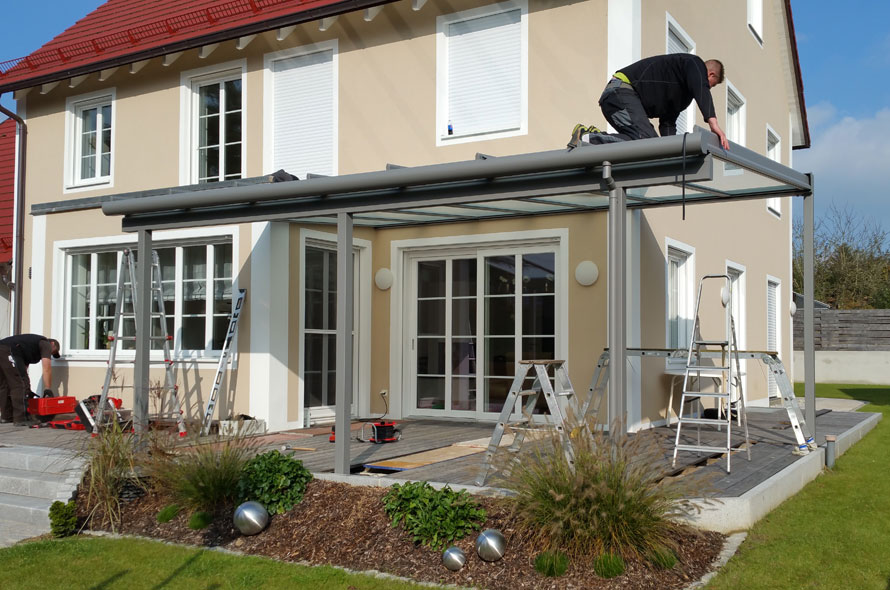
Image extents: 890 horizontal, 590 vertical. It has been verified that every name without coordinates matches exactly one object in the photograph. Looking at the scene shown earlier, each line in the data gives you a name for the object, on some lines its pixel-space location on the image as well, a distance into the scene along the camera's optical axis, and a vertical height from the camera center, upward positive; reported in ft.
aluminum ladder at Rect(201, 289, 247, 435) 31.89 -1.11
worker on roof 22.24 +6.12
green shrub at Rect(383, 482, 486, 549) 17.94 -4.00
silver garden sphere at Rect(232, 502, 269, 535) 19.80 -4.44
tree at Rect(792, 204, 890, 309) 98.73 +7.47
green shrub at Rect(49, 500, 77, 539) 21.33 -4.78
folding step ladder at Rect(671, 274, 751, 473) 21.79 -1.27
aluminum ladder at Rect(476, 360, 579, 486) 18.08 -1.77
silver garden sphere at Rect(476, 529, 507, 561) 16.88 -4.29
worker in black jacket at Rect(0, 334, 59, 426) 35.50 -1.70
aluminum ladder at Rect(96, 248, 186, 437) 31.14 -0.16
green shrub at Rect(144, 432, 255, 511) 21.13 -3.61
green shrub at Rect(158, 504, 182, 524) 21.27 -4.62
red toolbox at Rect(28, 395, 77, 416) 34.81 -3.23
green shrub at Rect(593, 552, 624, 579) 15.79 -4.39
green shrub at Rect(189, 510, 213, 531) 20.67 -4.67
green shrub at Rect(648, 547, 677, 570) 16.07 -4.32
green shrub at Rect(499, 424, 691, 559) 16.29 -3.35
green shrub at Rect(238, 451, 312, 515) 20.78 -3.81
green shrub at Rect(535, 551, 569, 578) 16.10 -4.45
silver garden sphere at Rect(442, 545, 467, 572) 17.03 -4.60
